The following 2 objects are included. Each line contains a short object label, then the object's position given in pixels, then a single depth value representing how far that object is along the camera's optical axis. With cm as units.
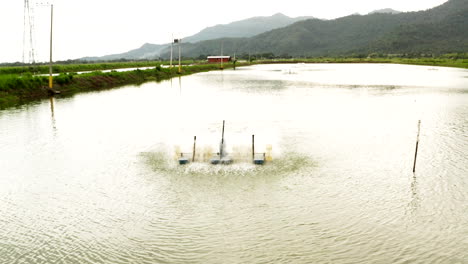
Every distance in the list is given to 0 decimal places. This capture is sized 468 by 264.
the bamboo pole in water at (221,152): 2282
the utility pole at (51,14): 5612
